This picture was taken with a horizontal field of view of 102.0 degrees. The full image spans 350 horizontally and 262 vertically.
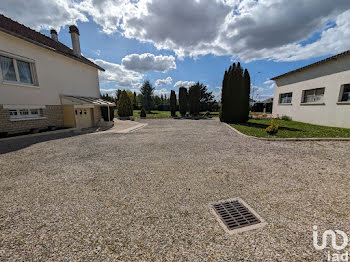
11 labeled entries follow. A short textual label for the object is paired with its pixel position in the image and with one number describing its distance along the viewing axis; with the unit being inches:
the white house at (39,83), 368.2
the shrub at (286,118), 672.0
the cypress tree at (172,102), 1216.8
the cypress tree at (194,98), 1155.9
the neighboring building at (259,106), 1521.9
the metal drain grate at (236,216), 93.8
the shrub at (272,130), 348.8
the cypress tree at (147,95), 1657.0
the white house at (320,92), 446.3
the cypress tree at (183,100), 1197.7
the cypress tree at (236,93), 621.0
